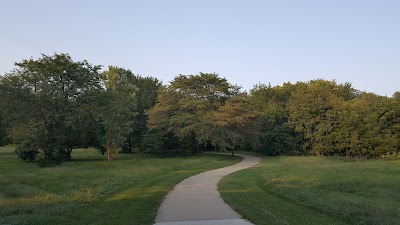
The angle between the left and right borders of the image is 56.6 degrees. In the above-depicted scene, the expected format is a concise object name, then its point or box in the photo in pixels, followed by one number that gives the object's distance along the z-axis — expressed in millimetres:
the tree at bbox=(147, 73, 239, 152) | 45069
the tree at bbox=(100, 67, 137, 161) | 36156
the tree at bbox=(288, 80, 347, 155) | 50438
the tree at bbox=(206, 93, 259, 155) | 44000
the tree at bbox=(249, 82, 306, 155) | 53750
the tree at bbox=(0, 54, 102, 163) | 31406
